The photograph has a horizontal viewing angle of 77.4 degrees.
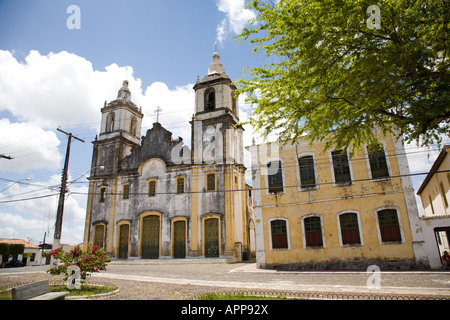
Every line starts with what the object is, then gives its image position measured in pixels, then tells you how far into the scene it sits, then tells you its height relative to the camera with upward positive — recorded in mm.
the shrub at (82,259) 8945 -433
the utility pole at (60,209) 16266 +2156
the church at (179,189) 22422 +4513
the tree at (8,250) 35406 -244
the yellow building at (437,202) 13383 +2455
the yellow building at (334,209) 14125 +1436
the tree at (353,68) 5488 +3556
